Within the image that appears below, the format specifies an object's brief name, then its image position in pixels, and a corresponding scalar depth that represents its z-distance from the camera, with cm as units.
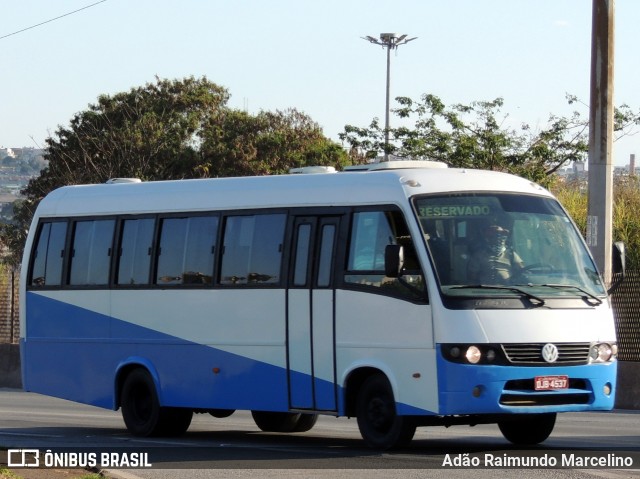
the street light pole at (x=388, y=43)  7119
